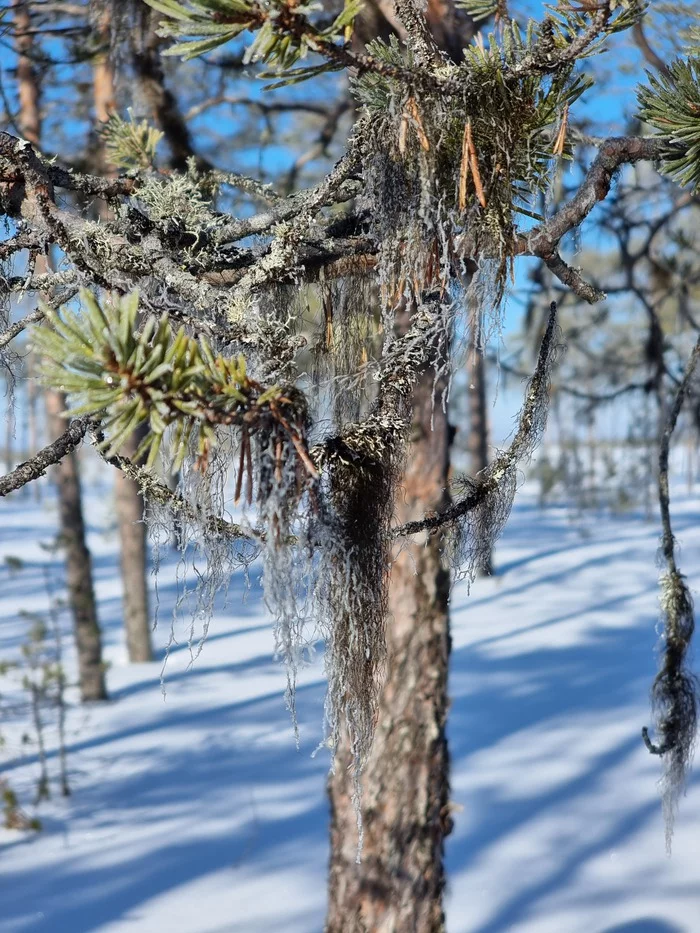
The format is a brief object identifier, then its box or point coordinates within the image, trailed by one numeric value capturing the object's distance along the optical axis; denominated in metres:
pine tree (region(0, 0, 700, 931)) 1.00
